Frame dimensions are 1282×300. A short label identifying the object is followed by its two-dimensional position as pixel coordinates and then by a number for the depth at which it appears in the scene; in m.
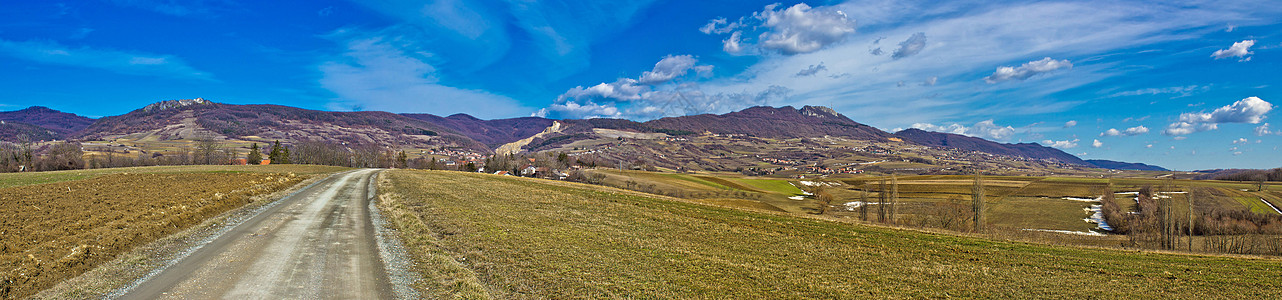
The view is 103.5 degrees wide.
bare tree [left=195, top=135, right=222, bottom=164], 118.62
